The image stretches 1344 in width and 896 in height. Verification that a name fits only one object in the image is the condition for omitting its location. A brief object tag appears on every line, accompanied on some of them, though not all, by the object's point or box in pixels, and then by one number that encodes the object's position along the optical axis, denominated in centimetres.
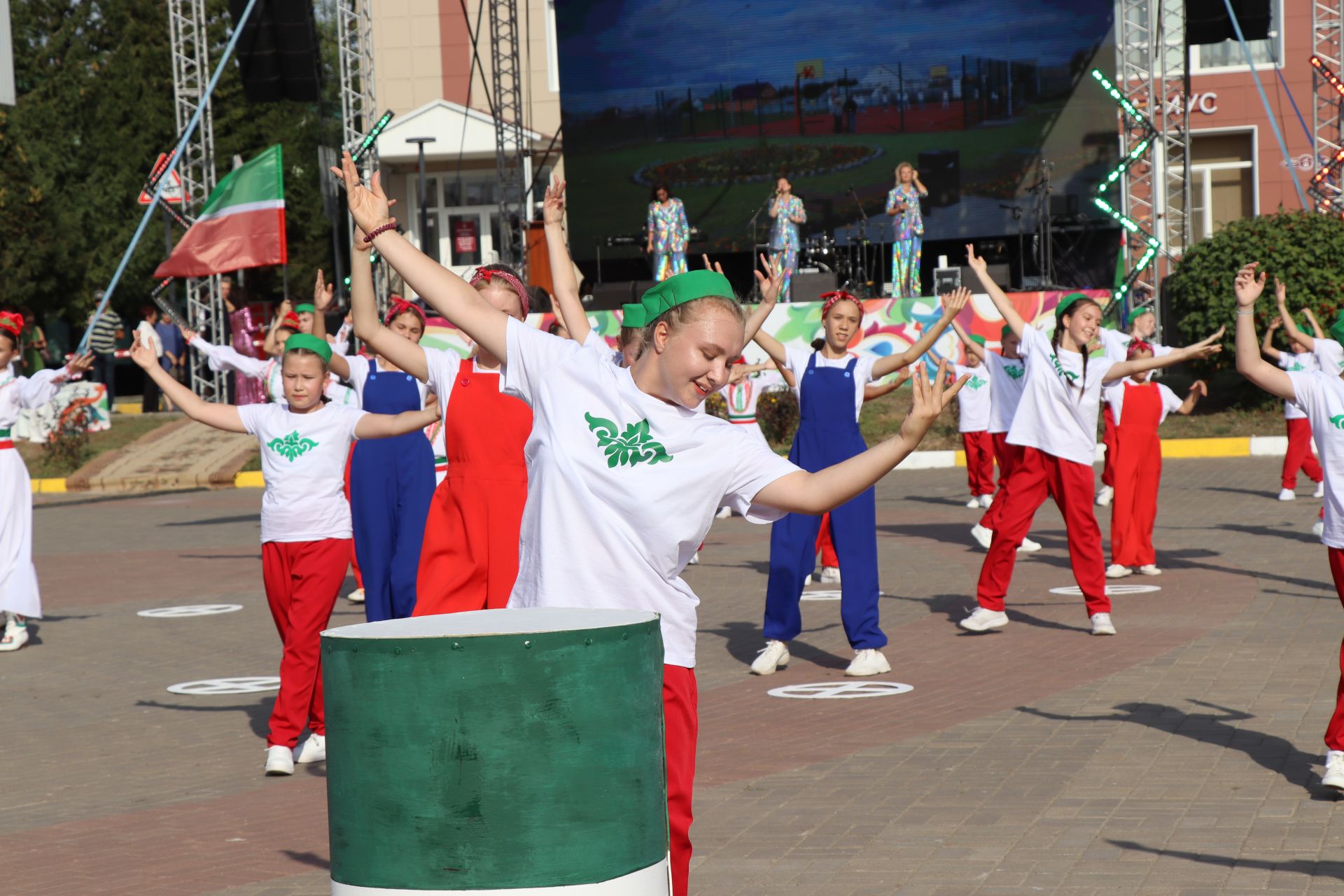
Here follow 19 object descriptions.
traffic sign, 2769
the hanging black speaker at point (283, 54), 2659
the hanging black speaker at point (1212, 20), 2519
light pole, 3115
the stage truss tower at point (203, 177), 2812
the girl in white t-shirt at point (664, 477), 375
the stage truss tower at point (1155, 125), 2548
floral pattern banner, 2489
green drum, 304
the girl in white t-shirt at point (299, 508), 702
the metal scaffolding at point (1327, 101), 2750
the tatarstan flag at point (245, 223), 1819
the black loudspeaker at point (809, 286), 2594
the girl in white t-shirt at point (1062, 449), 980
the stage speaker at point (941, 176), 3025
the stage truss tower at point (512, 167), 2847
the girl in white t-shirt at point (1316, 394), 629
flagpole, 1598
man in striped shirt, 2848
